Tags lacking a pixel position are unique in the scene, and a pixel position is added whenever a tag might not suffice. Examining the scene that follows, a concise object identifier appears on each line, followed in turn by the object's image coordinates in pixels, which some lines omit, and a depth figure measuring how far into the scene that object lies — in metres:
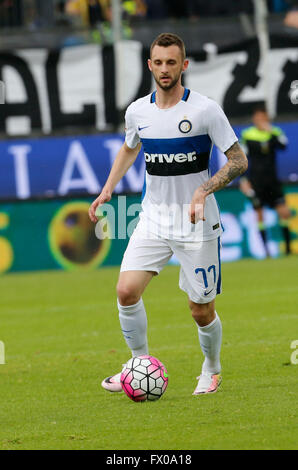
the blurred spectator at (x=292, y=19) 18.00
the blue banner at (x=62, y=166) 17.28
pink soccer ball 6.61
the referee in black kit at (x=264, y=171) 17.17
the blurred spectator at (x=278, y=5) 18.62
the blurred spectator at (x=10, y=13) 18.45
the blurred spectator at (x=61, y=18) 18.50
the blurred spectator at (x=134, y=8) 18.30
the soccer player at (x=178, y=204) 6.64
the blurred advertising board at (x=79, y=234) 17.12
